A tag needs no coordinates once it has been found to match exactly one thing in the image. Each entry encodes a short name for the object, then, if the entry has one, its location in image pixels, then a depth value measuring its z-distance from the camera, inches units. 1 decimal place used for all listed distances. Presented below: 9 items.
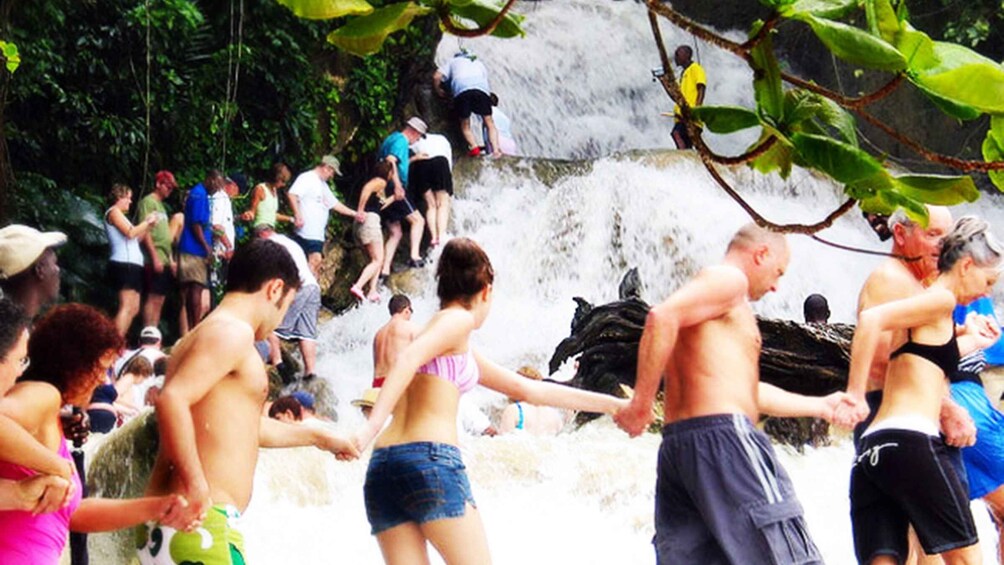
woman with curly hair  282.2
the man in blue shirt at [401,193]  1131.8
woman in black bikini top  377.8
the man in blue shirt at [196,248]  945.2
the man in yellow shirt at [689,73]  1182.3
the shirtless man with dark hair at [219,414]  299.7
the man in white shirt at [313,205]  1028.2
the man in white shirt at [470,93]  1260.7
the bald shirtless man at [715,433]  324.2
